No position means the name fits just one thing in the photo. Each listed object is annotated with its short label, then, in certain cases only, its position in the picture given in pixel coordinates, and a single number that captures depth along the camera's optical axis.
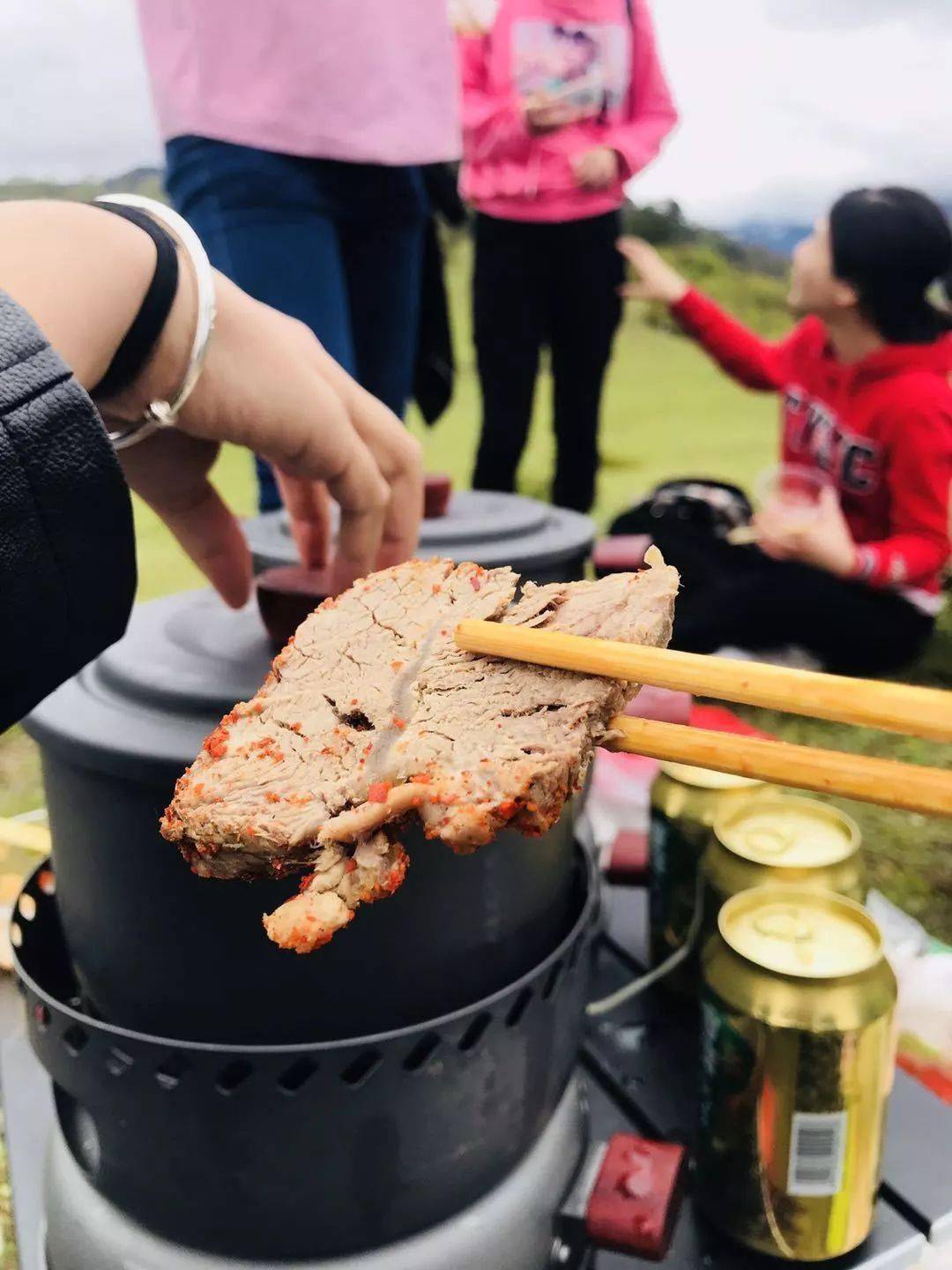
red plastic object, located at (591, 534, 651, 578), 0.45
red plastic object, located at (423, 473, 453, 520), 0.49
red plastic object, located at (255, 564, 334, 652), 0.33
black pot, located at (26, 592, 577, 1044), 0.31
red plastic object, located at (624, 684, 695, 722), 0.43
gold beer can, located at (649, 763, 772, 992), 0.46
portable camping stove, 0.36
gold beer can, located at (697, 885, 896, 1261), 0.34
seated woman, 0.87
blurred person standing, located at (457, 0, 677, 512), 0.75
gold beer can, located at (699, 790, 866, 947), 0.41
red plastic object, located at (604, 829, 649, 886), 0.53
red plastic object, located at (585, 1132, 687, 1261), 0.35
